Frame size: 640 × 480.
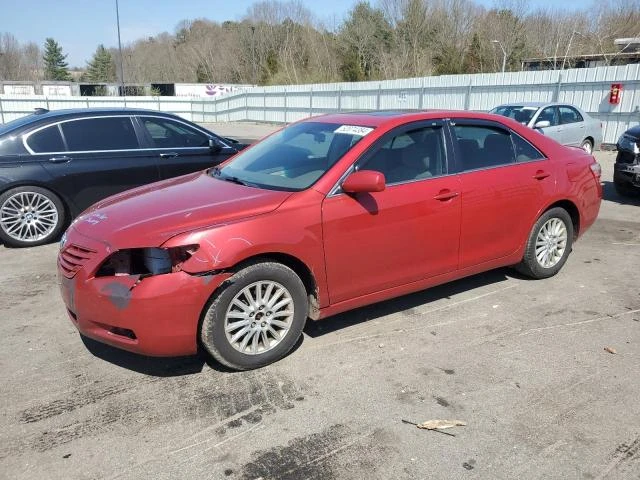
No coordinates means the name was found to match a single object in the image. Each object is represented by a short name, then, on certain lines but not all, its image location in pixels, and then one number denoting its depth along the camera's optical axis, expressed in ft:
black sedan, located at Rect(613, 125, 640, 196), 27.24
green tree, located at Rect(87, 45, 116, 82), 290.21
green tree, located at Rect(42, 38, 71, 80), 299.58
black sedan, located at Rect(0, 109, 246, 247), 21.06
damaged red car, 10.48
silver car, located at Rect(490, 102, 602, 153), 39.75
